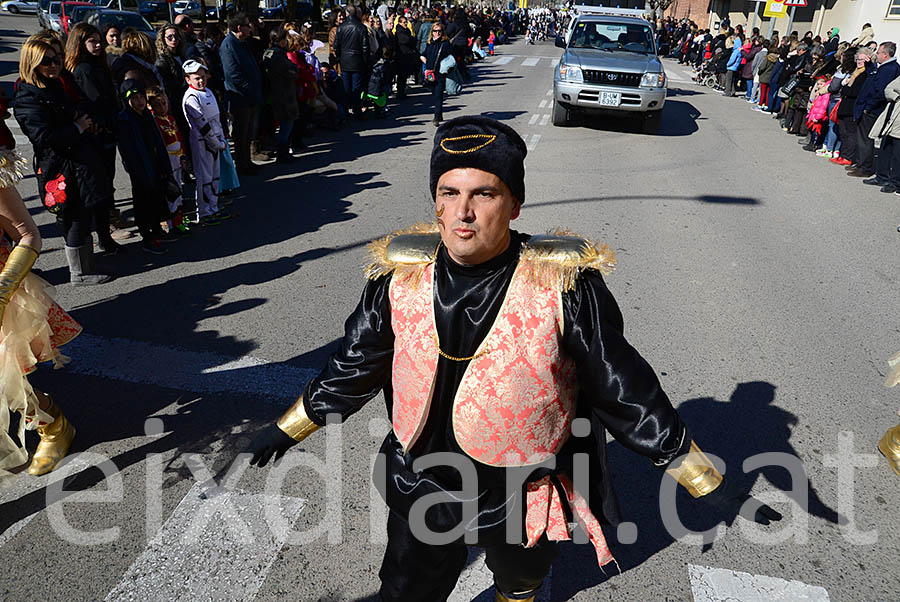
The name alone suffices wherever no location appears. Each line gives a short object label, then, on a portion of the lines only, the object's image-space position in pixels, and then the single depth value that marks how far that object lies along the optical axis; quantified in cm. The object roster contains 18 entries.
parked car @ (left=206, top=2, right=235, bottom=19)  3004
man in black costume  182
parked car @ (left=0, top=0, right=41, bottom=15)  3678
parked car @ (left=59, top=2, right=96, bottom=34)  2217
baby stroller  2275
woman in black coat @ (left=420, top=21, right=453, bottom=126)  1187
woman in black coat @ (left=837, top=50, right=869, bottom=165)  1005
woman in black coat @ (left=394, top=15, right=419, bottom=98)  1523
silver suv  1220
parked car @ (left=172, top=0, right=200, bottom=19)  3408
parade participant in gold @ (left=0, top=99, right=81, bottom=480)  296
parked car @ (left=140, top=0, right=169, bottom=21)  3028
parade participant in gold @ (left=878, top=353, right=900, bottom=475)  343
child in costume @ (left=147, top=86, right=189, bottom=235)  611
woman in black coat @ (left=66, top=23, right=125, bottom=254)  586
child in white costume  666
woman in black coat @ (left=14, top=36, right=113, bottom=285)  485
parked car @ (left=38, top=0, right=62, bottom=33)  2497
